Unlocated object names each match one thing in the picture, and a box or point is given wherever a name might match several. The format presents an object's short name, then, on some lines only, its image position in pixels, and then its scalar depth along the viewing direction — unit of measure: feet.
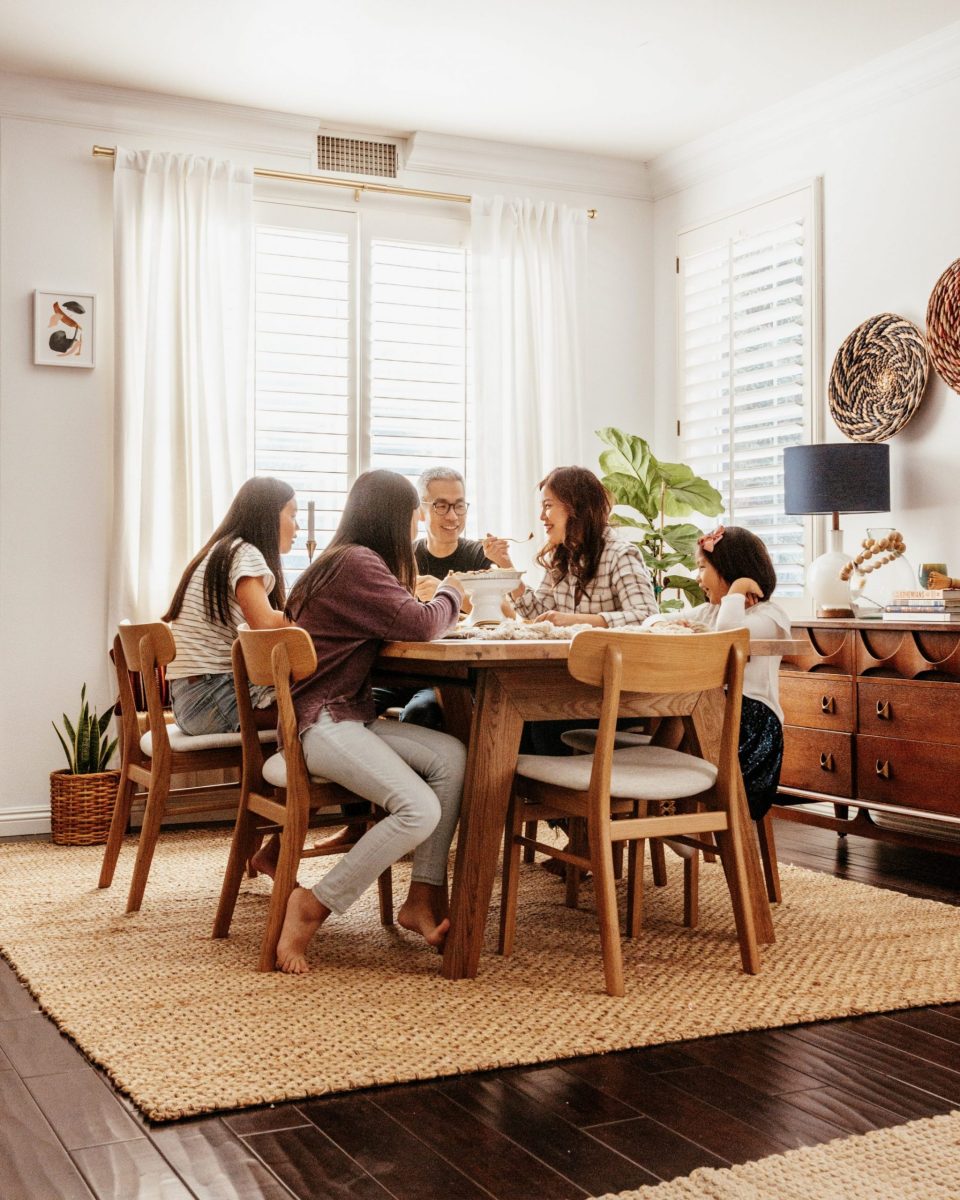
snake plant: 15.21
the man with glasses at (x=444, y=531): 14.71
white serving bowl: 10.80
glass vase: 14.99
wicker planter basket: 15.06
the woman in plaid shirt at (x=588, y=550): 12.66
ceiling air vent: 17.81
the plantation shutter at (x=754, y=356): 16.96
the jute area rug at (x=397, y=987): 7.63
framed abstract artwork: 16.05
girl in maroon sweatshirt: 9.38
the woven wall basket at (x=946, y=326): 14.21
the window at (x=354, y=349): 17.57
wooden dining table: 9.26
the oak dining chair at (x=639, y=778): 8.74
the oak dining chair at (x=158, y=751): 11.37
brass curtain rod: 17.30
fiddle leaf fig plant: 17.39
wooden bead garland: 14.66
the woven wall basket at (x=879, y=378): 14.96
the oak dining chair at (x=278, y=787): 9.45
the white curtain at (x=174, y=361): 16.28
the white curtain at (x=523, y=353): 18.39
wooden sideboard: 12.96
